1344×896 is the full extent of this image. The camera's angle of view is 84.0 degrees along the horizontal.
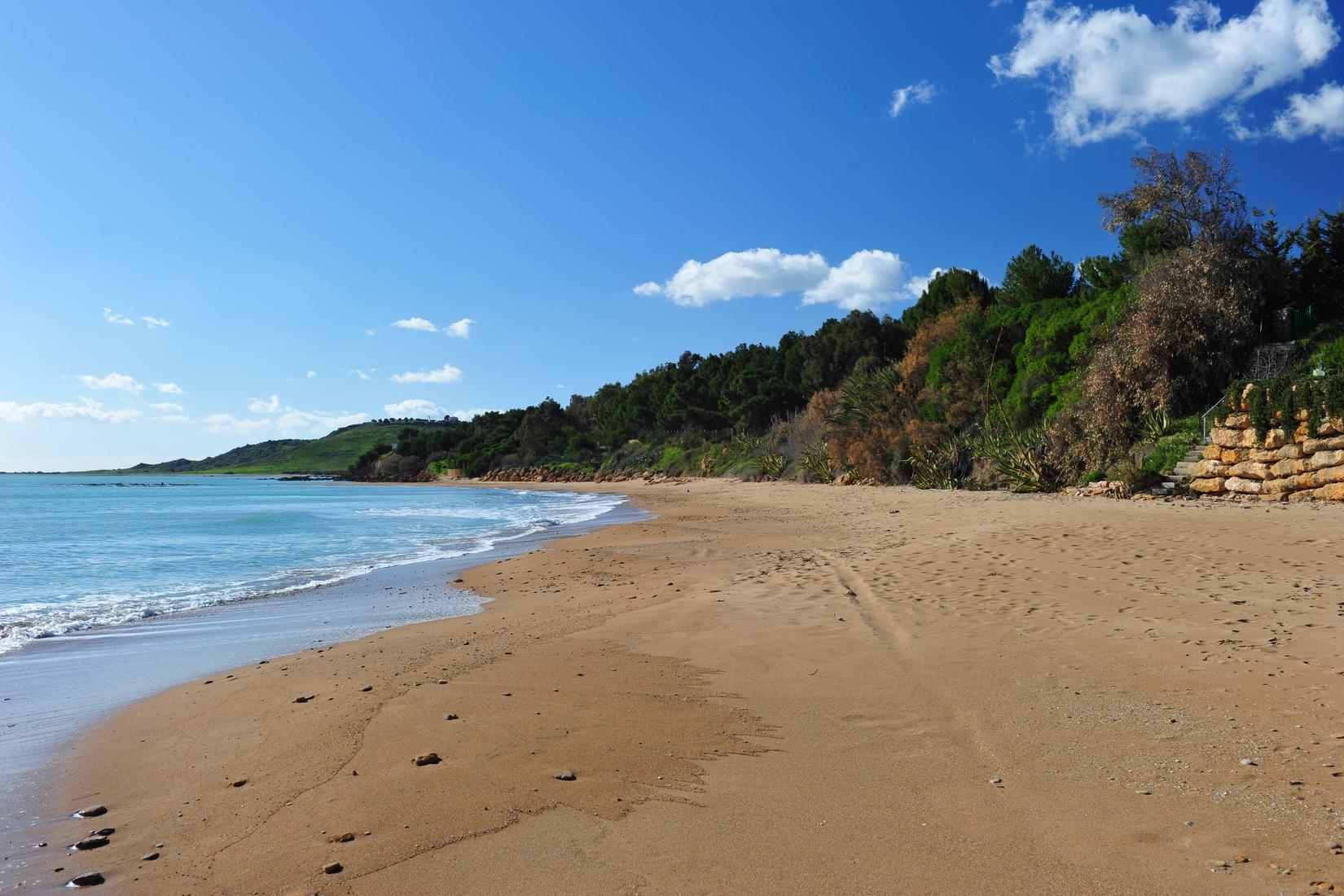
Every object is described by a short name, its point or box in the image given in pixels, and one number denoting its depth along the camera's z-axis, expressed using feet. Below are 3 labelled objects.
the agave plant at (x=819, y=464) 106.11
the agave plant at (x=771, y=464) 123.24
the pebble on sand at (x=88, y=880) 9.47
